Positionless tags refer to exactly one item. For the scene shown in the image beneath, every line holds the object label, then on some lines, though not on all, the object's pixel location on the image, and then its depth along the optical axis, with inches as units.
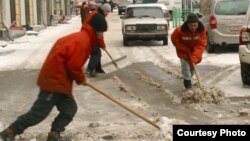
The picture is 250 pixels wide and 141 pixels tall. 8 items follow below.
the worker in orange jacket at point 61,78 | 248.2
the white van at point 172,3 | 1754.6
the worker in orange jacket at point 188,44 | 404.2
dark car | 2177.7
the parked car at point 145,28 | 808.3
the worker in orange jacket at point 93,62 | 514.9
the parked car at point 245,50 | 425.4
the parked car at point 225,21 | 661.9
